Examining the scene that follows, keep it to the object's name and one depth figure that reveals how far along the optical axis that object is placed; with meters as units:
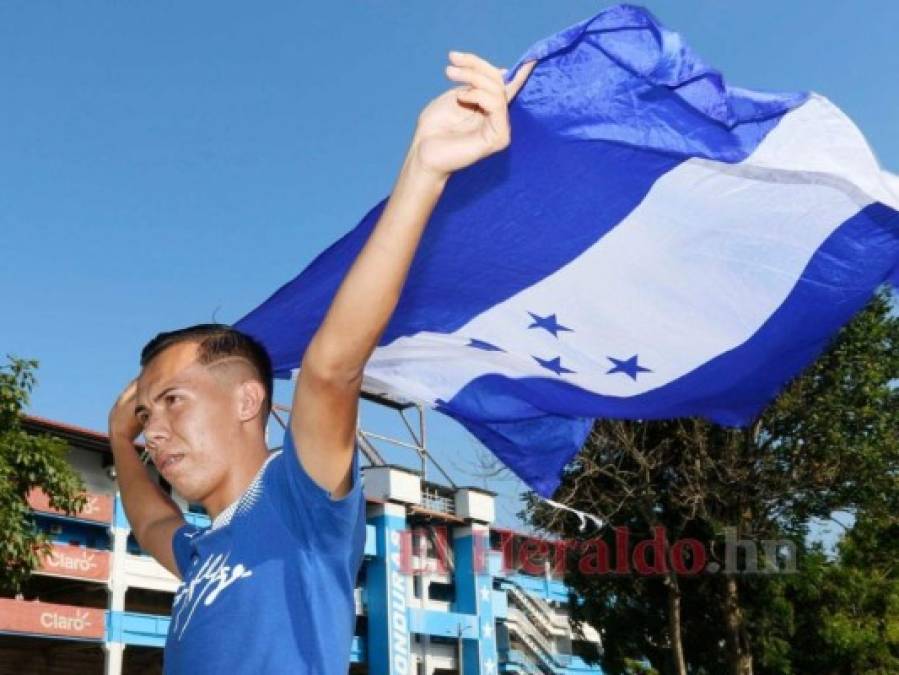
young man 2.28
